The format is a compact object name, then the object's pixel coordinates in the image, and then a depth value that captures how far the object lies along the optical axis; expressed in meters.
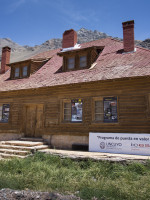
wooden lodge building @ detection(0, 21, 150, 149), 9.34
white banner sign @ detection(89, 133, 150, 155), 7.57
